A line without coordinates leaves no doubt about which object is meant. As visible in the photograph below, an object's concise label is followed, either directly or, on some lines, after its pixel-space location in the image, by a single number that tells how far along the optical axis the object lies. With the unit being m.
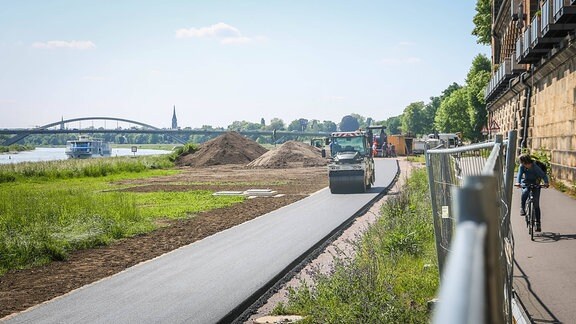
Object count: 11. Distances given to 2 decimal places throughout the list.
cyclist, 12.62
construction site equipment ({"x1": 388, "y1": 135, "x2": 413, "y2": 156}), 80.56
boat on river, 94.88
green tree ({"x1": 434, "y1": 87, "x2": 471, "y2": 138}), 91.25
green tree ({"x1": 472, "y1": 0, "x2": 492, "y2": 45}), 64.94
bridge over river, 130.75
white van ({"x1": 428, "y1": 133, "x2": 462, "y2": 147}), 59.00
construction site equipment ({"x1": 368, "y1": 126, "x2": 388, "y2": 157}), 75.31
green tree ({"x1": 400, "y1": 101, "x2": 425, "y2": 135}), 167.38
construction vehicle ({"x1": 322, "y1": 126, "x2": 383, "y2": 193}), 27.44
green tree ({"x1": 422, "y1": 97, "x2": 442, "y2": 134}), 162.25
